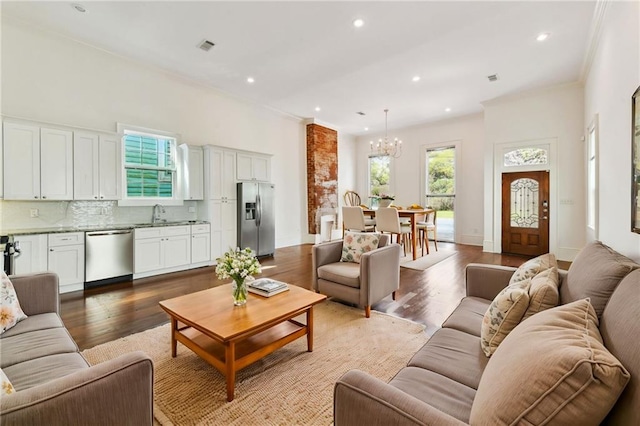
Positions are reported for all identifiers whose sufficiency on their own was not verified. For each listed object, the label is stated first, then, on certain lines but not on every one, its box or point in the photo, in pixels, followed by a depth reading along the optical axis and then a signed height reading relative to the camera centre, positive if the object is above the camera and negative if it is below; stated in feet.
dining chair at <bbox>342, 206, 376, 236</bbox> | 20.25 -0.63
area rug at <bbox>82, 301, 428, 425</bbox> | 5.24 -3.69
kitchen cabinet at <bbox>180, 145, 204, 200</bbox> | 16.39 +2.46
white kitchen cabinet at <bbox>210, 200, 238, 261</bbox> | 16.80 -0.82
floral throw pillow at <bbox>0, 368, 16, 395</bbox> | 3.06 -1.95
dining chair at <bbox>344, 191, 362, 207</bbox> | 29.25 +1.45
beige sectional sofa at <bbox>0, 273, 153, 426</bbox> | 2.90 -2.24
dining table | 17.57 -0.18
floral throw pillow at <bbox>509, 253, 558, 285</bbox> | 5.54 -1.13
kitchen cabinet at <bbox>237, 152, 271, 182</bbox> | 18.24 +3.10
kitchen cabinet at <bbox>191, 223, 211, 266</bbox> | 15.77 -1.81
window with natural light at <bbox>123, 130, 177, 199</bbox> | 14.74 +2.64
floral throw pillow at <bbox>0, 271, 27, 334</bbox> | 5.36 -1.86
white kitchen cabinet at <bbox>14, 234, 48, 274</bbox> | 10.68 -1.60
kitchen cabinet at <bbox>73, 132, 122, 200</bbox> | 12.56 +2.20
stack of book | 7.61 -2.09
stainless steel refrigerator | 17.75 -0.29
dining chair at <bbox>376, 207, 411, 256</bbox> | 18.03 -0.70
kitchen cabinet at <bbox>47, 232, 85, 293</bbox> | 11.36 -1.90
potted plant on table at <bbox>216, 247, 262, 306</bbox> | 6.77 -1.38
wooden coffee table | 5.69 -2.38
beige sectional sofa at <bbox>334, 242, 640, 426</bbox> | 2.26 -1.67
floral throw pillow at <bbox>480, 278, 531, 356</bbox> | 4.26 -1.64
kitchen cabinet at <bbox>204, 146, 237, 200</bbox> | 16.70 +2.43
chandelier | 26.08 +6.15
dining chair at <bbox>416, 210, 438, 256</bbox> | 19.04 -1.06
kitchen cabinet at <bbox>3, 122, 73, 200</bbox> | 10.93 +2.08
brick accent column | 24.47 +3.56
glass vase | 6.97 -2.02
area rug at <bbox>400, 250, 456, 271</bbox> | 15.96 -2.98
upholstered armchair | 9.20 -2.18
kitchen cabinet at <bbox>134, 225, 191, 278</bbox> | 13.69 -1.91
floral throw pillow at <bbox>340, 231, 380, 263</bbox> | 10.78 -1.26
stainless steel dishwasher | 12.33 -2.01
